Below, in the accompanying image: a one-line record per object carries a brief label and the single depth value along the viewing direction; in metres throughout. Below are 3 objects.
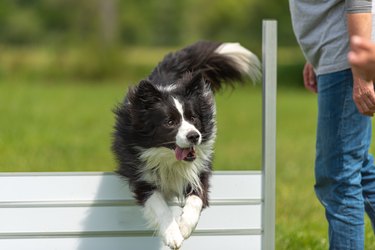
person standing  7.61
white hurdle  8.37
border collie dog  8.21
